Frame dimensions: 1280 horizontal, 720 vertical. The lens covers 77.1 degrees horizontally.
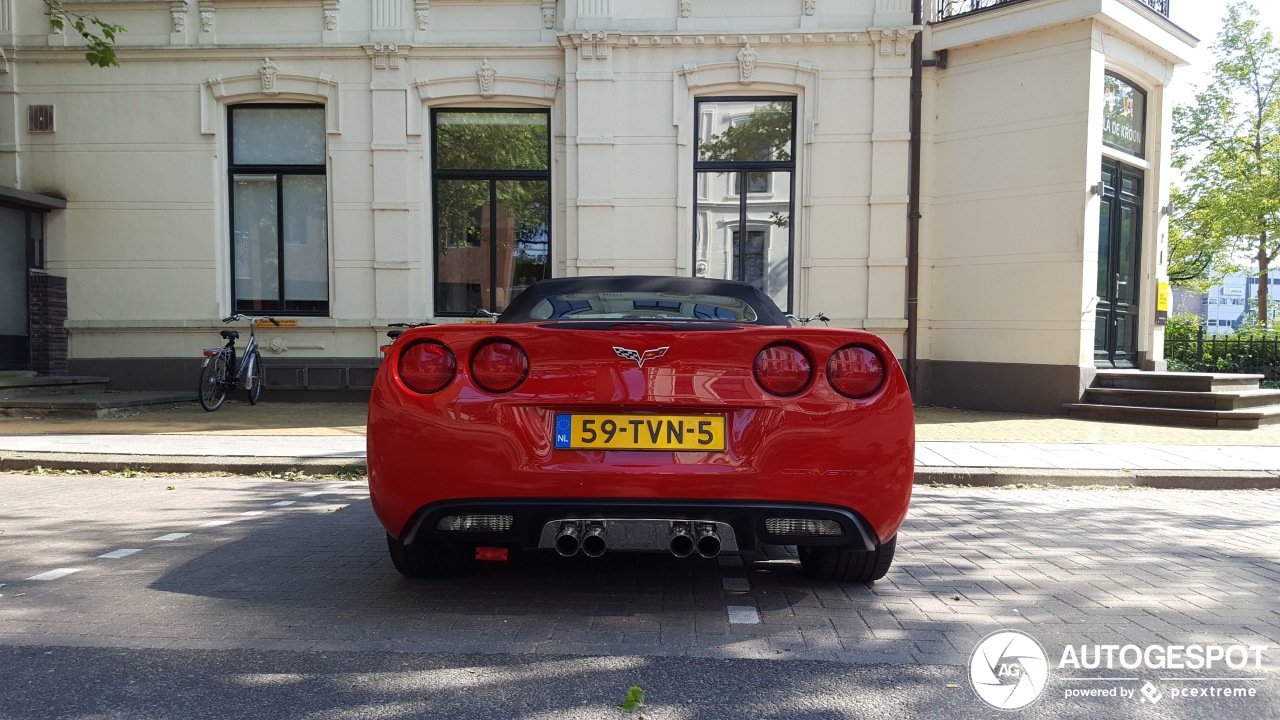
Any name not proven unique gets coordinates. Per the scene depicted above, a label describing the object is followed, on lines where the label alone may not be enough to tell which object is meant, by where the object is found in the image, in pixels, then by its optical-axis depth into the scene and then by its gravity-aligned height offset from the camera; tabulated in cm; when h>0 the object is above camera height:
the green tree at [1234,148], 2083 +474
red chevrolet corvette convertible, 273 -43
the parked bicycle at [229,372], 1035 -84
